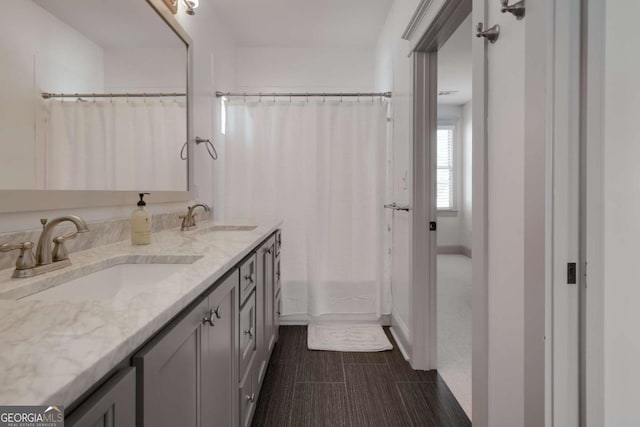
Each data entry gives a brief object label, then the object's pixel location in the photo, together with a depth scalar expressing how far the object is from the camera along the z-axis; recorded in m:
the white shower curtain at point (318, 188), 2.65
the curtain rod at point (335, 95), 2.54
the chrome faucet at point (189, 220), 1.84
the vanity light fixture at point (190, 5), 1.87
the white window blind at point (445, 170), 5.71
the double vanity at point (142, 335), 0.41
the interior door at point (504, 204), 0.94
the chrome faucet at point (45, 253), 0.84
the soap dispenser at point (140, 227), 1.32
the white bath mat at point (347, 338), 2.29
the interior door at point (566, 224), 0.79
